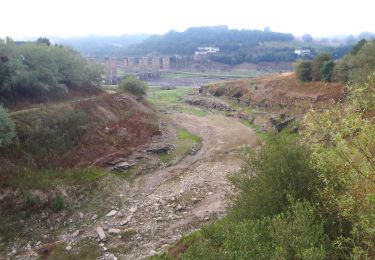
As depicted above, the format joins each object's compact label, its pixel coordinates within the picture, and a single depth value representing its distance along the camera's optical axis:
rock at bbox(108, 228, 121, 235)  30.16
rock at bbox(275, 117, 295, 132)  56.16
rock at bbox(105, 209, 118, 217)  33.28
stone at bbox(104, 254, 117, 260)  27.03
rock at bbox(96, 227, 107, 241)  29.33
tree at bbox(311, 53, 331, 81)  70.06
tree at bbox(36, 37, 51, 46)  89.53
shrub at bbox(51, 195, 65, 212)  32.91
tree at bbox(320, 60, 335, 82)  66.69
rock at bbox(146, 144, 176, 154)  47.47
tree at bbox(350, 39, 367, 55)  71.84
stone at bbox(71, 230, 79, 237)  30.06
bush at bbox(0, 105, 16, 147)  34.51
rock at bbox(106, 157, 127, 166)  42.19
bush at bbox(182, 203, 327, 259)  13.26
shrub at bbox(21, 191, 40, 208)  32.10
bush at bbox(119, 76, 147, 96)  69.94
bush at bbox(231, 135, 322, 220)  19.67
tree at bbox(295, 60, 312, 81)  72.65
